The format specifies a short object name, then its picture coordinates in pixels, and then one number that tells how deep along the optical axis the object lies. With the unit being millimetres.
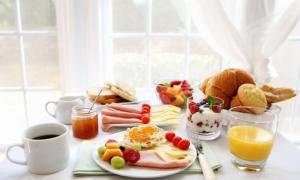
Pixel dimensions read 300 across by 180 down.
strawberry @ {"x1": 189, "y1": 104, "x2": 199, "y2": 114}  850
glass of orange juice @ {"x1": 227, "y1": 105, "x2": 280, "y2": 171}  714
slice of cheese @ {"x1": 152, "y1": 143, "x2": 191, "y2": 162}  710
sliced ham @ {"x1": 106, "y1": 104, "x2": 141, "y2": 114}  971
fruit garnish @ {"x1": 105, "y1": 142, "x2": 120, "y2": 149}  728
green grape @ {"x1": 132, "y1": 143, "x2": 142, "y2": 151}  746
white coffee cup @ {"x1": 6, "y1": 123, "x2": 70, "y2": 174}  664
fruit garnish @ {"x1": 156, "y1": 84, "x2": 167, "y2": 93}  1104
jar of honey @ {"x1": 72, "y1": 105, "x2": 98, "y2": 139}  846
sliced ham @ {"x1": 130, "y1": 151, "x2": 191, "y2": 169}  685
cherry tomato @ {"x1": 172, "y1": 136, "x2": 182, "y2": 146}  779
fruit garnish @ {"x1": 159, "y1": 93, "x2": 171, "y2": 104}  1086
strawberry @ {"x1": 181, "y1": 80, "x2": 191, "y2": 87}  1130
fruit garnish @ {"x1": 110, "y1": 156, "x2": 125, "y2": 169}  679
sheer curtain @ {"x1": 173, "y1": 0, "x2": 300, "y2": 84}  1382
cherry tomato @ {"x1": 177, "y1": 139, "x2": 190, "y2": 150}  760
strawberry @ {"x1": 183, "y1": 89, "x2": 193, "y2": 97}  1093
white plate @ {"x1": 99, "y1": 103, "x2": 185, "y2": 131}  914
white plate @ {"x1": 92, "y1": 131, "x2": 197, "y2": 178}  658
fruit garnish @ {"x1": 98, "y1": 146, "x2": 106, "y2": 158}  724
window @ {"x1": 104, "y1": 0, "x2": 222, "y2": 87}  1597
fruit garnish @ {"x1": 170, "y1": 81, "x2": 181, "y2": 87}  1164
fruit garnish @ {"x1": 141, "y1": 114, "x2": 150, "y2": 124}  927
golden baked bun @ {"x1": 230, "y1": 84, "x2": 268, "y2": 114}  895
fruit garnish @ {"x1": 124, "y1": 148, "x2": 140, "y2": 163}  690
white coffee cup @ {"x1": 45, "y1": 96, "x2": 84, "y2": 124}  930
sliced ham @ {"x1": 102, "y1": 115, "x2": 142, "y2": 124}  908
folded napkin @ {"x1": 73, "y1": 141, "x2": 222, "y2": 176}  680
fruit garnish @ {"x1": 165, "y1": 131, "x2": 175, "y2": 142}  801
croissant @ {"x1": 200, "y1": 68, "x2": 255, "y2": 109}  972
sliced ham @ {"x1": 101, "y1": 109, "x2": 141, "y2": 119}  931
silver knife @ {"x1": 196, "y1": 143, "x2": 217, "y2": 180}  659
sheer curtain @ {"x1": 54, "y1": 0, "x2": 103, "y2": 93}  1478
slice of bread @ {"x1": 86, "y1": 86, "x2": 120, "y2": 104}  1069
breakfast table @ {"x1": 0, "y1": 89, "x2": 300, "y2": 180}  681
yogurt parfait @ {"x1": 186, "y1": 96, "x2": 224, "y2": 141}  840
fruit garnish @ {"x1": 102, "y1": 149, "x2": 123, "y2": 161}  704
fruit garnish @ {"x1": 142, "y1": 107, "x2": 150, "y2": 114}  980
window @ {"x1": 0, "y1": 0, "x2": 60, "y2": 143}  1547
